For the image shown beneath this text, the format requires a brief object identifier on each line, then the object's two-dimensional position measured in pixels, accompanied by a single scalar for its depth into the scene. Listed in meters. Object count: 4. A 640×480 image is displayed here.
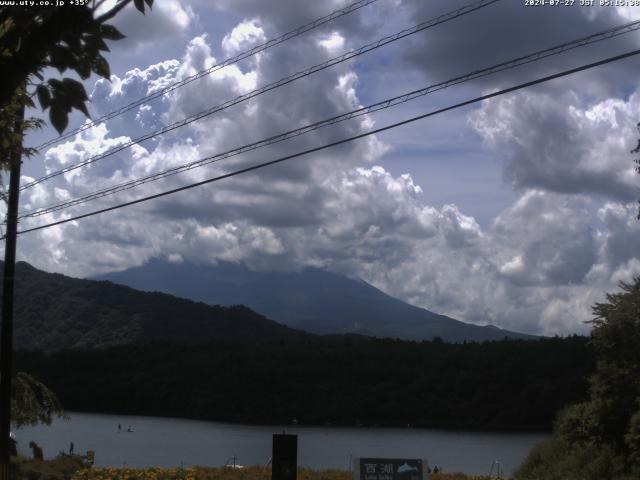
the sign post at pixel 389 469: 13.67
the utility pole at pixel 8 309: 19.20
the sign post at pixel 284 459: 13.90
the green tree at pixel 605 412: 19.50
